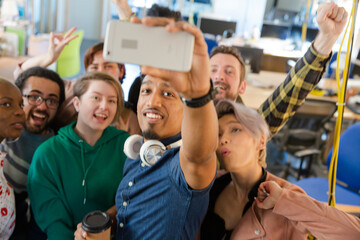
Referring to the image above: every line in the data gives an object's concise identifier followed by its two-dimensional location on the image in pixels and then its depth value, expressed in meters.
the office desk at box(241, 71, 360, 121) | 3.72
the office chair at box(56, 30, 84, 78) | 5.26
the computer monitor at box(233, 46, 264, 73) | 4.84
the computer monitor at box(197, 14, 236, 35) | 7.68
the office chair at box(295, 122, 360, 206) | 2.52
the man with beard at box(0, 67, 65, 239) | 1.58
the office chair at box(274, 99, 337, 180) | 3.42
